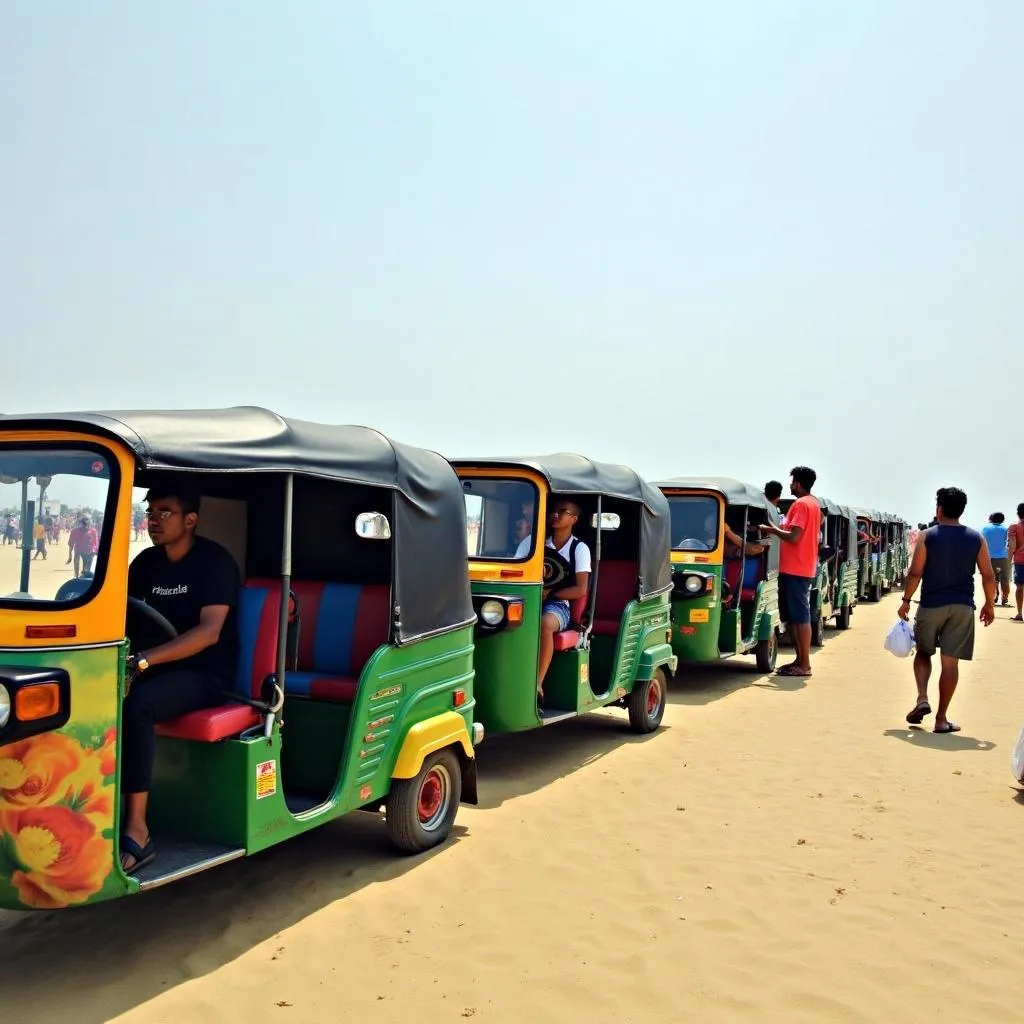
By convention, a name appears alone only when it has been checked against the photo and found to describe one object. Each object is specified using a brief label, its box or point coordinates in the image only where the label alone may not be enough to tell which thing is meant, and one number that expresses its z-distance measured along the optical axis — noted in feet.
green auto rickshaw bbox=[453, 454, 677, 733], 22.48
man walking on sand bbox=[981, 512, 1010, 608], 66.64
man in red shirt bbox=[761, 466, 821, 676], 37.52
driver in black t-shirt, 14.33
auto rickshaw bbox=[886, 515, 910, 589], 90.33
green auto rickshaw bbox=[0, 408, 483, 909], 11.82
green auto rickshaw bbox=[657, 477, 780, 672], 34.06
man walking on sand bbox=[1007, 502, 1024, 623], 60.80
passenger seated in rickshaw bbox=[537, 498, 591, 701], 24.68
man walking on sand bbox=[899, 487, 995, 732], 27.45
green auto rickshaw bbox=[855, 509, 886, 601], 70.64
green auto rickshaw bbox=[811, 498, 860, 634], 49.85
